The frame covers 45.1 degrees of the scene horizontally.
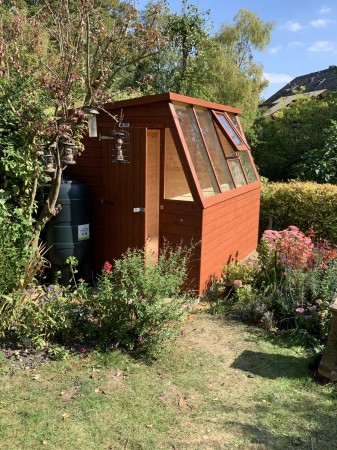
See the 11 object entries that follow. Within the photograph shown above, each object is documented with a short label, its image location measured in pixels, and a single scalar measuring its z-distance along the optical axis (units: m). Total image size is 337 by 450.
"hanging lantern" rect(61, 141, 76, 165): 4.51
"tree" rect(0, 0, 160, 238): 4.32
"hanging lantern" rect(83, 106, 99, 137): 4.40
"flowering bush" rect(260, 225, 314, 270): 5.44
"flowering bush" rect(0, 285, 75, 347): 3.90
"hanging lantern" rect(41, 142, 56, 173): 4.57
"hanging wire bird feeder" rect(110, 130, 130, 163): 5.38
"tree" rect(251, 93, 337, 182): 11.09
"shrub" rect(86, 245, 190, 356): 3.95
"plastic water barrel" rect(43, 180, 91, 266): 5.34
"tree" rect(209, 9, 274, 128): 25.23
